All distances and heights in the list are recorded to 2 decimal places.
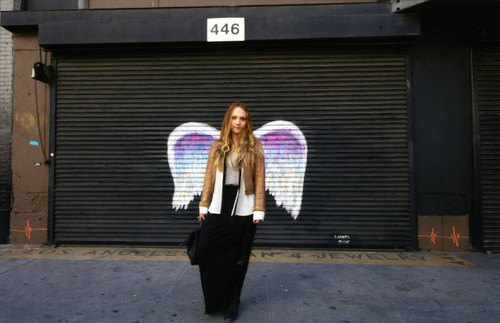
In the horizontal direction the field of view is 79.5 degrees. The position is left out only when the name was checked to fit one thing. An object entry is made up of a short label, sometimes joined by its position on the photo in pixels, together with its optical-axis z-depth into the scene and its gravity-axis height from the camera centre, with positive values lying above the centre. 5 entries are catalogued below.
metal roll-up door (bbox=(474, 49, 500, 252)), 5.22 +0.37
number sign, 5.23 +2.42
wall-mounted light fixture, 5.32 +1.71
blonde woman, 2.83 -0.40
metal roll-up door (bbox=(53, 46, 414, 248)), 5.31 +0.63
